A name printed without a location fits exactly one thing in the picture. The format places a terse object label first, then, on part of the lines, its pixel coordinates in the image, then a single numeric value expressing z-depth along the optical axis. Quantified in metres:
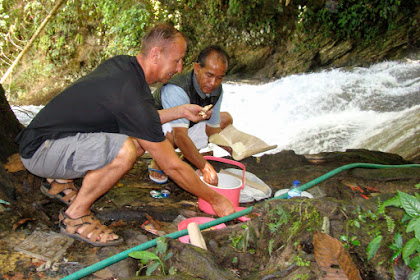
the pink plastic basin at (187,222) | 2.04
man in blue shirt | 3.02
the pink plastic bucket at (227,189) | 2.64
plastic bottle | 2.49
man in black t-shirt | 2.09
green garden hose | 1.66
